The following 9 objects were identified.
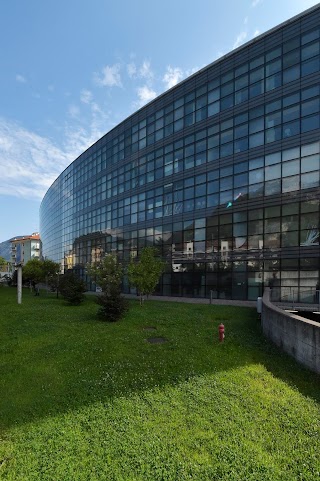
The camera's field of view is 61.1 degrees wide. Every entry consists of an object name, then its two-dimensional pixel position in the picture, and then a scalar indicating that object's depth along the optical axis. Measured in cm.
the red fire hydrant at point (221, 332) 1295
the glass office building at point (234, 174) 2639
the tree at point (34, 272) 4328
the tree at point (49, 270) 4147
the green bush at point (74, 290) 2742
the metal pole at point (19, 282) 2715
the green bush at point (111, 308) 1847
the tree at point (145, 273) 2611
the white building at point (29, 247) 13874
